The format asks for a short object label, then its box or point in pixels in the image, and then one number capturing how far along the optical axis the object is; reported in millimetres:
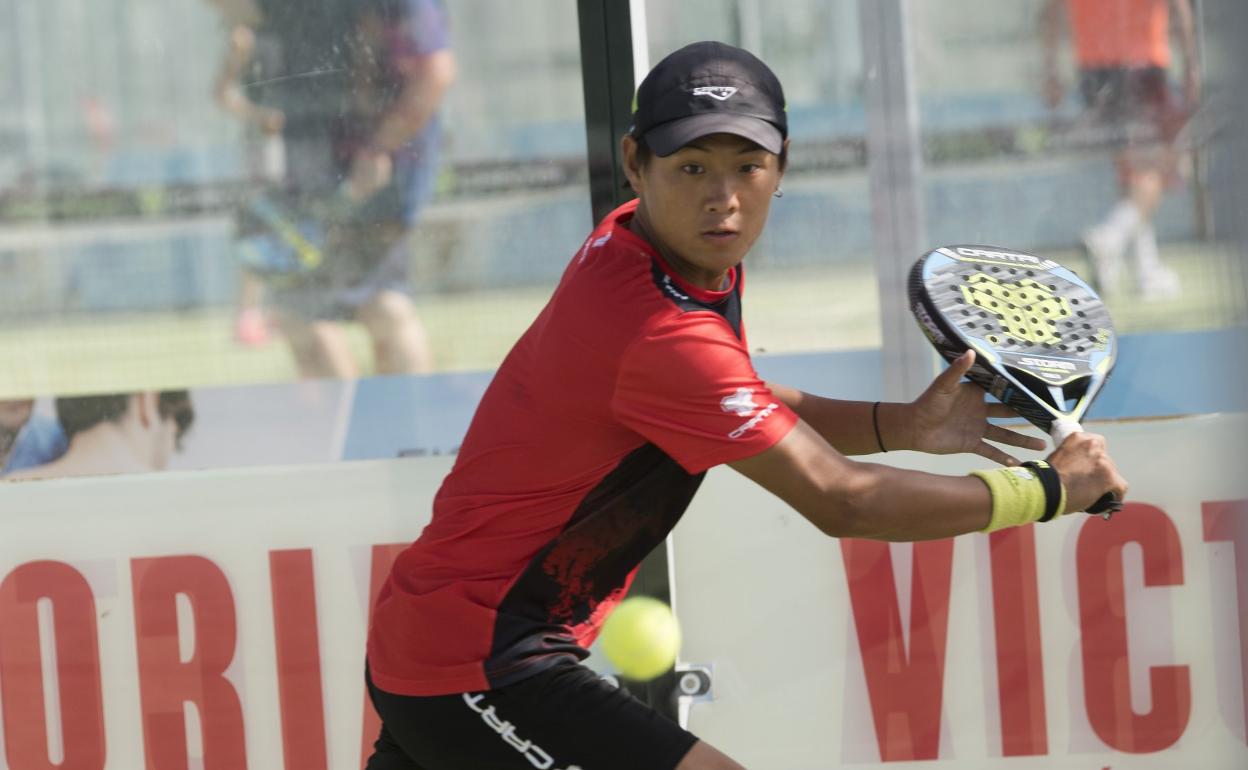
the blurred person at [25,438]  7352
